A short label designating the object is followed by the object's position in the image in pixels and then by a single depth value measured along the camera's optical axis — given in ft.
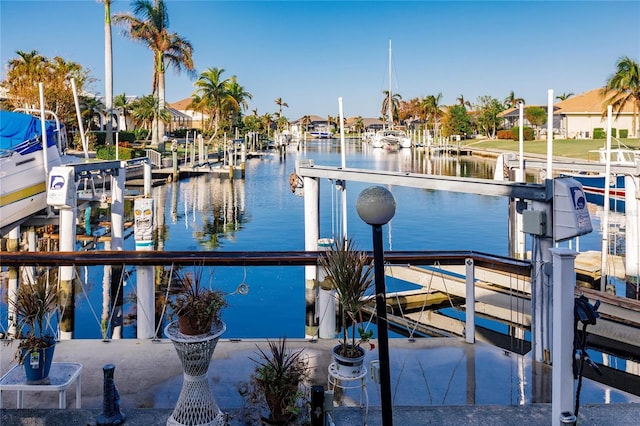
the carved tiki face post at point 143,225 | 44.62
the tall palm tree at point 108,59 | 129.49
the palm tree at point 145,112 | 155.22
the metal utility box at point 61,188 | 36.60
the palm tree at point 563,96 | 387.32
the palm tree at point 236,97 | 210.79
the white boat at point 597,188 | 62.34
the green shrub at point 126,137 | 152.15
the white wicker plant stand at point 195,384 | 11.37
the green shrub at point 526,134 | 218.26
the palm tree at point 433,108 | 317.63
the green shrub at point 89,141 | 126.11
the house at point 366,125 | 440.45
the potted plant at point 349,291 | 12.75
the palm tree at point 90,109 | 140.67
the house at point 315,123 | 505.25
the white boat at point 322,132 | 461.57
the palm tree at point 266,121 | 352.96
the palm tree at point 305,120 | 495.49
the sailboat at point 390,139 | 238.33
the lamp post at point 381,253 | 10.60
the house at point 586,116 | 196.35
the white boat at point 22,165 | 38.52
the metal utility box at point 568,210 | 16.62
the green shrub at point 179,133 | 221.87
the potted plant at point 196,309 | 11.55
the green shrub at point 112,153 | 114.00
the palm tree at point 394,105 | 334.03
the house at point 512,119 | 242.78
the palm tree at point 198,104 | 202.39
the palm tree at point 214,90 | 201.98
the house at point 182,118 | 234.17
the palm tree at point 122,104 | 204.13
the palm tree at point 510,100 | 354.54
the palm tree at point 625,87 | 176.65
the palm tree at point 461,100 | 358.43
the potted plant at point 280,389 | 11.70
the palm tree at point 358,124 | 471.37
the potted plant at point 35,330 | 12.63
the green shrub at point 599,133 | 186.91
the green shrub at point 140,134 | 177.34
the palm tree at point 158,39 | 149.07
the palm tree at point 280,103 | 396.57
